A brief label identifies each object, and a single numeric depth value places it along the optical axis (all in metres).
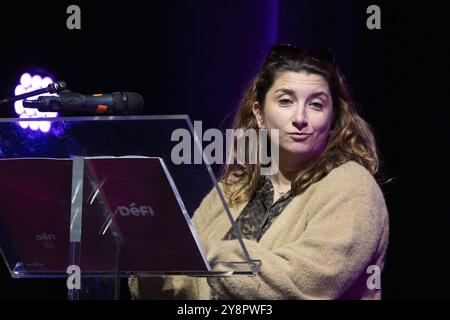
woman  4.31
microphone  4.08
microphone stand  4.22
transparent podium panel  3.63
